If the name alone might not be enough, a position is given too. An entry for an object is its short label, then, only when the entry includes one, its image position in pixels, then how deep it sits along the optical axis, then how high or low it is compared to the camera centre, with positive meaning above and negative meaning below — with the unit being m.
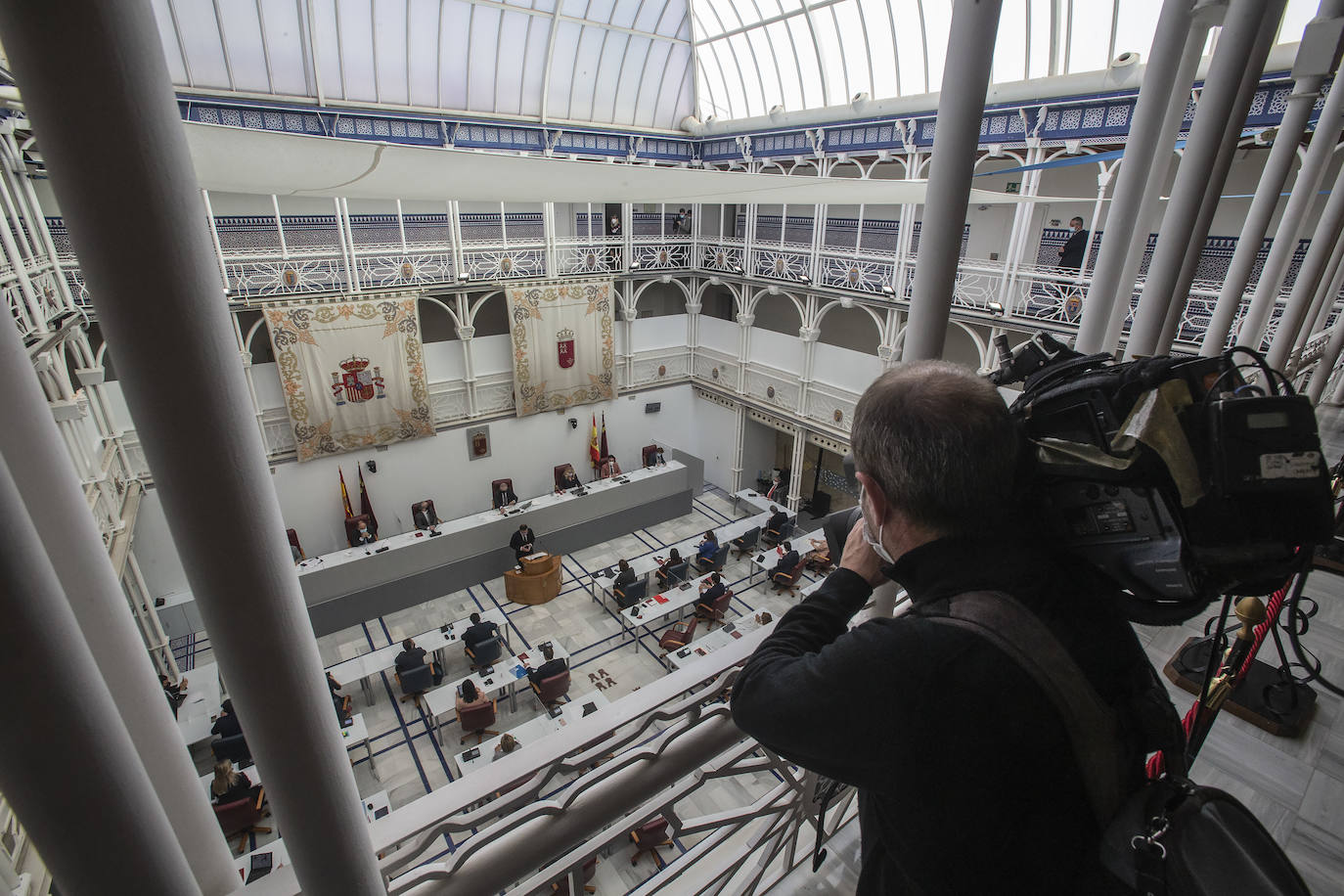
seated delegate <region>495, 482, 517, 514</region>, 14.22 -6.26
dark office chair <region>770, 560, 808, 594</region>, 11.78 -6.55
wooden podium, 11.45 -6.42
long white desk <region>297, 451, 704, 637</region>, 10.65 -6.21
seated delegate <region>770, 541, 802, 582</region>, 11.75 -6.24
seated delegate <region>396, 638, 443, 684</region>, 9.00 -6.05
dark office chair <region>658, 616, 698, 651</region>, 10.04 -6.49
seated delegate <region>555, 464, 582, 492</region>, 14.95 -6.23
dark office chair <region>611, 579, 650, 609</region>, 10.90 -6.33
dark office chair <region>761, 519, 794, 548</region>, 13.56 -6.67
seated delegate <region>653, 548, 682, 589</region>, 11.61 -6.23
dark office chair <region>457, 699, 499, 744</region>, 8.28 -6.35
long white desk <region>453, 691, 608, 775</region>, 7.60 -6.10
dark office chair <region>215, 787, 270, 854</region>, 6.64 -6.11
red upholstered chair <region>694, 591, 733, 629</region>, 10.83 -6.53
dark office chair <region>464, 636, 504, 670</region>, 9.30 -6.23
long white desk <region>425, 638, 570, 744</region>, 8.42 -6.20
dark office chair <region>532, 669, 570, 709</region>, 8.61 -6.23
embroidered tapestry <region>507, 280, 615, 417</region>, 13.95 -3.15
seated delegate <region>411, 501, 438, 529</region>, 12.94 -6.14
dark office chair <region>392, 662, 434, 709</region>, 8.97 -6.37
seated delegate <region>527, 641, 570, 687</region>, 8.65 -5.97
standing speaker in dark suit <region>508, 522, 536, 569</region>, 11.98 -6.07
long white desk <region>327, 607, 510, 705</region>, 8.65 -6.10
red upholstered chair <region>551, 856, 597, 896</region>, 5.33 -5.45
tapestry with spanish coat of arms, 11.45 -3.15
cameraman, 1.15 -0.84
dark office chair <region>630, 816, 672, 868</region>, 6.23 -5.93
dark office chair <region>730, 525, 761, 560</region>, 13.33 -6.72
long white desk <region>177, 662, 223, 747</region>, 7.79 -6.00
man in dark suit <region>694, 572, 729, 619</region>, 10.66 -6.24
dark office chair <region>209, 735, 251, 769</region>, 7.34 -5.95
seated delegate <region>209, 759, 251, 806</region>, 6.65 -5.80
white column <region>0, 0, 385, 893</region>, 0.56 -0.20
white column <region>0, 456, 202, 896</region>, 0.64 -0.58
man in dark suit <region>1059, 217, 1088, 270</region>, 10.47 -0.75
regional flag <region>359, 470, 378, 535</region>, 12.74 -5.81
